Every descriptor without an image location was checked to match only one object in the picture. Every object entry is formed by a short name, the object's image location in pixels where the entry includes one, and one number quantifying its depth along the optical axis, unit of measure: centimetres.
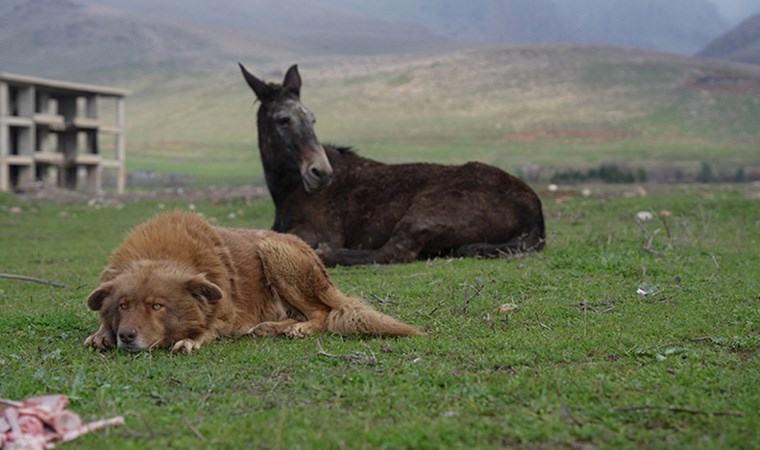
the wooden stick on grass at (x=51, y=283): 946
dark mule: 1109
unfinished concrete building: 3253
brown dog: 625
